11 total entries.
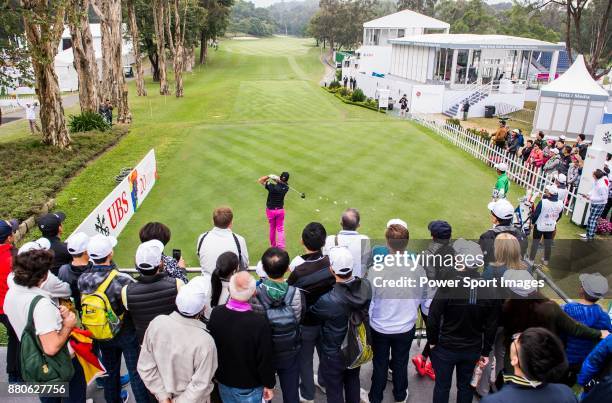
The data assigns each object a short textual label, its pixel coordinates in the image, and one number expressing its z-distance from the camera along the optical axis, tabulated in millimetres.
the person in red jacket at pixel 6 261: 4797
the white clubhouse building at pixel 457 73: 33844
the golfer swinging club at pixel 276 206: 9289
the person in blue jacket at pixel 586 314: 4461
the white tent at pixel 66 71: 46366
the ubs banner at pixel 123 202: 9112
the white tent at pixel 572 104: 24328
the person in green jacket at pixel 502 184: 10648
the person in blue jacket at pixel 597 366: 4117
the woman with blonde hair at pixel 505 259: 4965
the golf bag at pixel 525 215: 10378
